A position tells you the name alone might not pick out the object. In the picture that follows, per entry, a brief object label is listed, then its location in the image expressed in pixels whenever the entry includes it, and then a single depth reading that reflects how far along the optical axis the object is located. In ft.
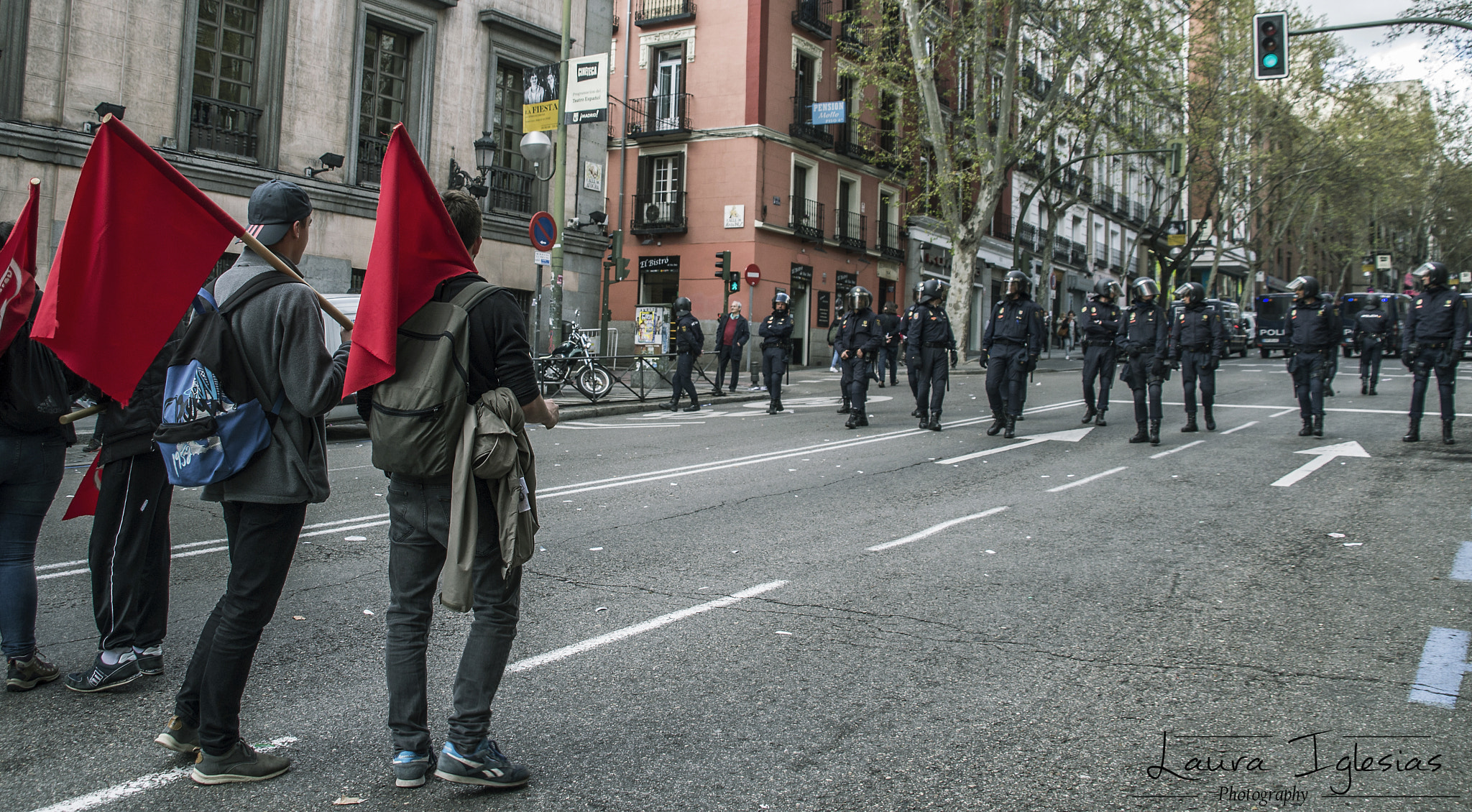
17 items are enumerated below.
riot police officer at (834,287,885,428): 46.83
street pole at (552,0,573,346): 59.93
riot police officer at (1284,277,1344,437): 41.45
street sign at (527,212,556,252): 54.03
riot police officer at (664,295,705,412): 57.93
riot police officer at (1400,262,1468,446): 38.32
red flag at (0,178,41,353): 12.55
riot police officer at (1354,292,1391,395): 62.64
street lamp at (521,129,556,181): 56.44
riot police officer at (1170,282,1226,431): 43.37
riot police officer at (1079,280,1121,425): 45.39
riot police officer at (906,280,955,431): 45.47
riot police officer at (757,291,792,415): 56.29
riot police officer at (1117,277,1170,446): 39.81
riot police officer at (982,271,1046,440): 42.16
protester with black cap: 10.14
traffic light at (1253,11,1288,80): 49.01
